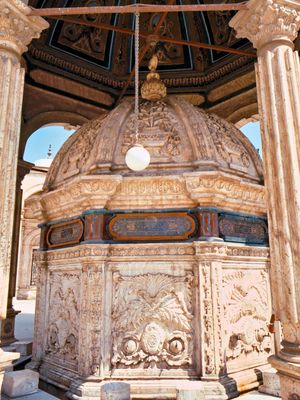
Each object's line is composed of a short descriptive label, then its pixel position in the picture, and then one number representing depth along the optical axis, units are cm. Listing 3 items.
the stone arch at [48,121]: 735
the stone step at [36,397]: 363
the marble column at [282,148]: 271
